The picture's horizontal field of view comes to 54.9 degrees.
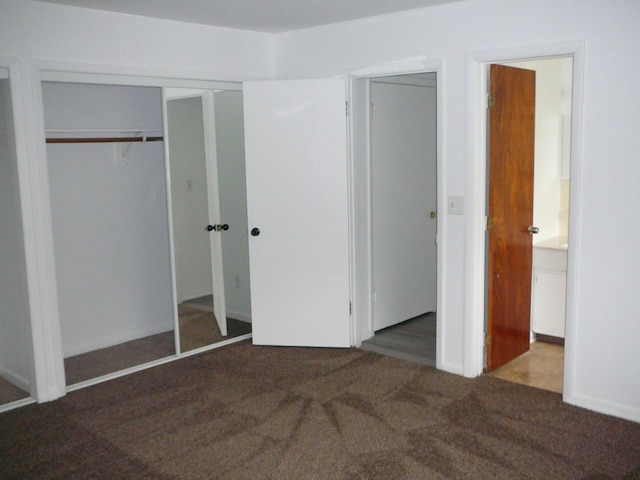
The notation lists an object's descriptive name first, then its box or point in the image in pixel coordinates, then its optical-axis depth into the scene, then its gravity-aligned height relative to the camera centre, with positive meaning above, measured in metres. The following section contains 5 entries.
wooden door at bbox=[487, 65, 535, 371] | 3.94 -0.32
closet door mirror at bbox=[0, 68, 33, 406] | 3.64 -0.68
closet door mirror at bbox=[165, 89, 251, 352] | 4.49 -0.34
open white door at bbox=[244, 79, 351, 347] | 4.52 -0.32
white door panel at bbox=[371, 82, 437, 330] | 4.96 -0.31
